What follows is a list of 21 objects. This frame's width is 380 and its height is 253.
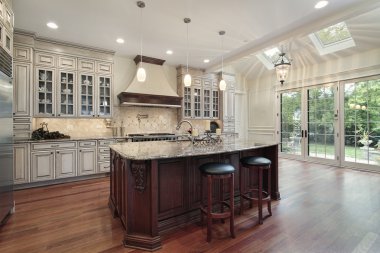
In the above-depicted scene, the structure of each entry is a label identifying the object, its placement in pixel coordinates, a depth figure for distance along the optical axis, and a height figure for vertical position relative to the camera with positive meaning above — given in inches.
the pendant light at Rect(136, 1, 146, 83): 115.1 +31.9
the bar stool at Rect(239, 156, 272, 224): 98.3 -22.5
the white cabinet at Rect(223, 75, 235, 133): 275.4 +29.6
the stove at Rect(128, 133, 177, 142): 189.8 -9.9
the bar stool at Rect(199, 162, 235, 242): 83.2 -22.1
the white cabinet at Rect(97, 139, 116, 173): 177.5 -26.0
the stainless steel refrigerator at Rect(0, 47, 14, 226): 93.5 -5.7
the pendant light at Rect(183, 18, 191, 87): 133.3 +33.8
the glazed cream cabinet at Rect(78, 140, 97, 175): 168.7 -26.8
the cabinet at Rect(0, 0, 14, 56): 96.4 +52.2
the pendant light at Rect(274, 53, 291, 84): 158.2 +46.3
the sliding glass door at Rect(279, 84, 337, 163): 225.3 +4.3
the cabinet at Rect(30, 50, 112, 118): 165.2 +37.3
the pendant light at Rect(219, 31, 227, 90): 149.1 +31.7
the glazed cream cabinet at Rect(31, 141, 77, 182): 152.1 -26.8
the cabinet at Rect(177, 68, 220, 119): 244.2 +39.0
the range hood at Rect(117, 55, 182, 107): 198.5 +38.8
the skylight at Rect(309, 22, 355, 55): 197.6 +91.9
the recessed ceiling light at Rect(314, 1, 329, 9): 115.2 +73.3
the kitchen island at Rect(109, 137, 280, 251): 79.4 -27.2
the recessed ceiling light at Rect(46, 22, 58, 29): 143.0 +76.1
